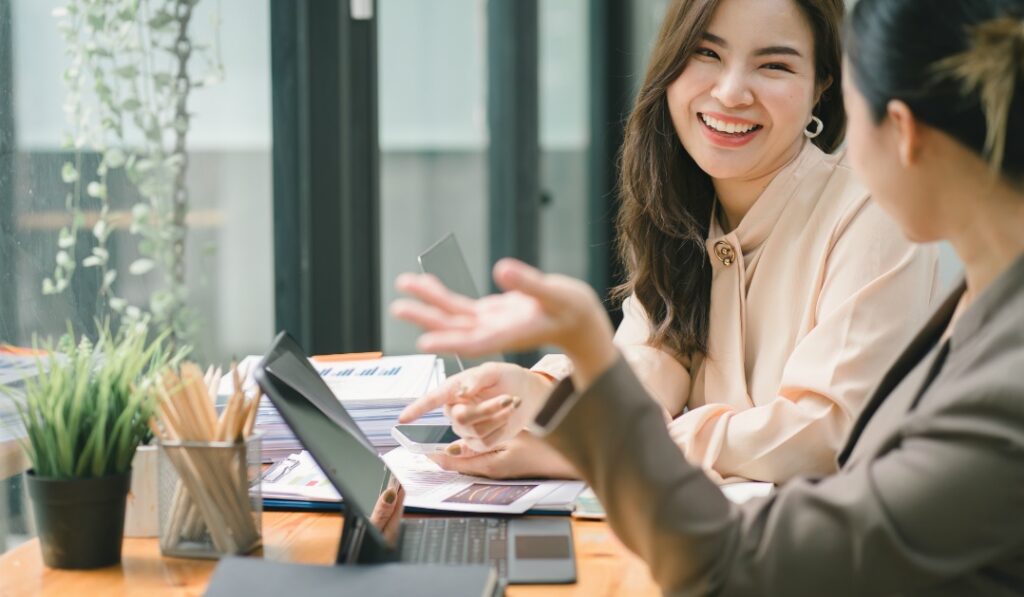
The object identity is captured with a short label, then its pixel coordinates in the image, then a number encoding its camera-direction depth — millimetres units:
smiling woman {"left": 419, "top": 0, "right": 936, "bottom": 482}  1567
